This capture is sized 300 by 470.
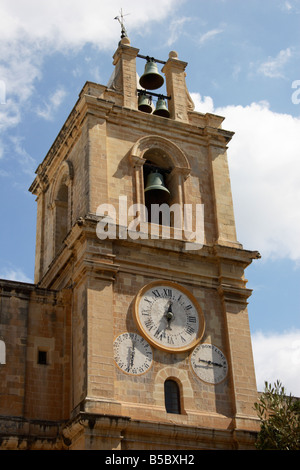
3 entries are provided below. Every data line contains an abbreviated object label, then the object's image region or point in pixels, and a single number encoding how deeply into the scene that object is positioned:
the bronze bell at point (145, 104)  28.88
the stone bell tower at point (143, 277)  22.09
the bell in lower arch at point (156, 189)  26.69
